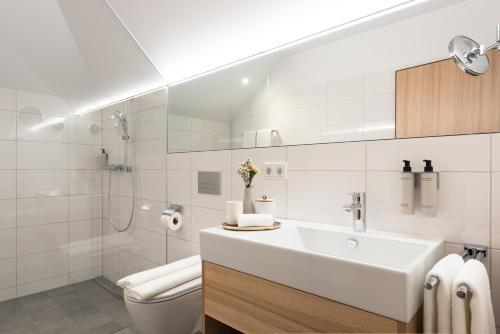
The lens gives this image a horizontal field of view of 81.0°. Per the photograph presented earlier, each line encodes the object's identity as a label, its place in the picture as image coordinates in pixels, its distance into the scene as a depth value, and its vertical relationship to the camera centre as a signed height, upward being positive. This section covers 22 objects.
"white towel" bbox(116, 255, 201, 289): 1.53 -0.58
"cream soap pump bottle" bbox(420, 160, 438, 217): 1.03 -0.08
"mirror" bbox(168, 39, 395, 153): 1.25 +0.32
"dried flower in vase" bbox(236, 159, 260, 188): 1.49 -0.03
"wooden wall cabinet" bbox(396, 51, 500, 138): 1.00 +0.25
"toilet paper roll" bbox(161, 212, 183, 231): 1.94 -0.36
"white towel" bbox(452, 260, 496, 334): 0.71 -0.34
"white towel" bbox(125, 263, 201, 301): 1.42 -0.59
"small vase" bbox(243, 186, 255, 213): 1.48 -0.18
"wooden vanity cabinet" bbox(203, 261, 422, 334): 0.81 -0.47
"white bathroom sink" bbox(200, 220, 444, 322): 0.76 -0.31
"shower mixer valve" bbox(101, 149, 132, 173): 2.23 +0.00
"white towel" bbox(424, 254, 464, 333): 0.75 -0.35
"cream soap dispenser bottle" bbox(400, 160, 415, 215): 1.08 -0.08
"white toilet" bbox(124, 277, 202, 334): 1.42 -0.72
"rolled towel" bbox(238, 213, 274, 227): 1.30 -0.24
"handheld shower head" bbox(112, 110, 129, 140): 2.22 +0.35
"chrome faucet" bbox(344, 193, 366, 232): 1.20 -0.18
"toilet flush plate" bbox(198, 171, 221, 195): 1.82 -0.10
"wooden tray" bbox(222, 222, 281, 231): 1.26 -0.27
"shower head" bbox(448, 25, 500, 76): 0.93 +0.37
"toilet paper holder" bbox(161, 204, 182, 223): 1.97 -0.29
